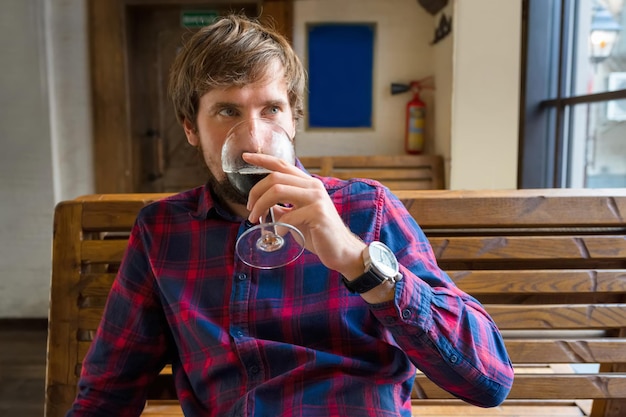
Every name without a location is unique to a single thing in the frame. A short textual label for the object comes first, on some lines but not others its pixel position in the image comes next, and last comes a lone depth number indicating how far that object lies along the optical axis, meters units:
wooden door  3.27
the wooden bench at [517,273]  1.20
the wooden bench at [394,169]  2.97
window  1.96
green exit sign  3.37
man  0.82
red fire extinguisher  3.18
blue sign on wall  3.22
